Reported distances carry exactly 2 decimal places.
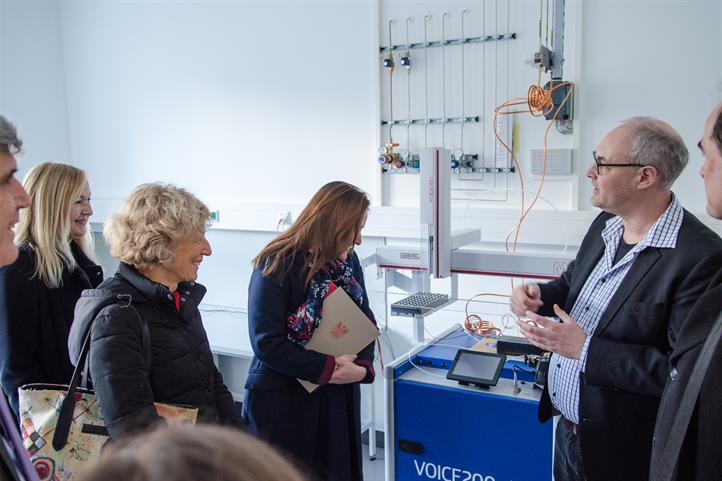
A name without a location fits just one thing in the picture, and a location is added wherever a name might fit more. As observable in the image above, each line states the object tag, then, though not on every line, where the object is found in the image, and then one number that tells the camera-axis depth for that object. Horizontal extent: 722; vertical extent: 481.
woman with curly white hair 1.29
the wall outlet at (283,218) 3.51
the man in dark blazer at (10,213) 0.81
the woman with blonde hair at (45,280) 1.60
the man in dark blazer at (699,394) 1.00
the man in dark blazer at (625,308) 1.40
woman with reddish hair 1.77
